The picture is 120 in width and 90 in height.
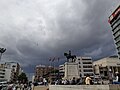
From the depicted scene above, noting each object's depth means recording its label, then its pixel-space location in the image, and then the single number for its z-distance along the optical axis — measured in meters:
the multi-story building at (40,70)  89.04
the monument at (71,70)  23.97
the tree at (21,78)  62.97
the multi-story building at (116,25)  45.04
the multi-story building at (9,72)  67.30
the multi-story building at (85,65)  50.37
